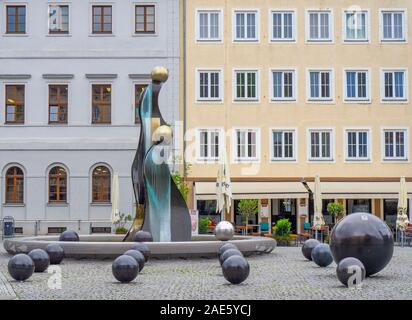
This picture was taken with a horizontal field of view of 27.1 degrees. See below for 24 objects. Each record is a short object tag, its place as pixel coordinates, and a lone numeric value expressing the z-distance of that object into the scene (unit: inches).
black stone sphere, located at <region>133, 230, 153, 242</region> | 950.4
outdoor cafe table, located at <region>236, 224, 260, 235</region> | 1550.9
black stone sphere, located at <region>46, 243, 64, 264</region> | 855.1
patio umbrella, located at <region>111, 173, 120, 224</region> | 1390.3
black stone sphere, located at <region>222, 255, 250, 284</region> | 649.0
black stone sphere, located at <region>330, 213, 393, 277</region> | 702.5
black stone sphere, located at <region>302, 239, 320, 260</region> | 929.5
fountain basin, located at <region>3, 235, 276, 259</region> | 887.7
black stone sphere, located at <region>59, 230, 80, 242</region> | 1032.8
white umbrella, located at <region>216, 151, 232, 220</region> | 1314.0
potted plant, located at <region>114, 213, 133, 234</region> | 1635.1
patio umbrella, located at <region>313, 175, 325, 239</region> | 1322.6
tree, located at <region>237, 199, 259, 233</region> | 1620.3
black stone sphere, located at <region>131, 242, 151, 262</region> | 836.0
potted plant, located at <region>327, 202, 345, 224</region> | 1604.3
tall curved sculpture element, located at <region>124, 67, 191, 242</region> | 984.9
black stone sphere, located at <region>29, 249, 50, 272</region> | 759.1
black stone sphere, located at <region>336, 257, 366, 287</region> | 634.2
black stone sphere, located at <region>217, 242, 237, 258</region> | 830.7
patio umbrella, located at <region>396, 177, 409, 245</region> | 1309.1
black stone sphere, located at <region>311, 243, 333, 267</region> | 837.8
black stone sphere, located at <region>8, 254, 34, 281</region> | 676.7
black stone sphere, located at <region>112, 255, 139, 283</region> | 665.0
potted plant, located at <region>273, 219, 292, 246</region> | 1286.9
